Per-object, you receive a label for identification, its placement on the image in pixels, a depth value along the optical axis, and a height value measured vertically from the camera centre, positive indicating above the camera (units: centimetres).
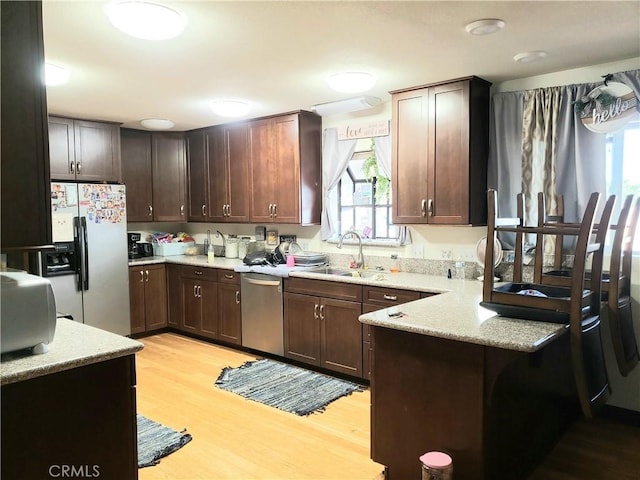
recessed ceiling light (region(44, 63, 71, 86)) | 313 +95
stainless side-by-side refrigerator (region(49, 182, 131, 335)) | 460 -36
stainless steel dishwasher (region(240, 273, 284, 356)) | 439 -92
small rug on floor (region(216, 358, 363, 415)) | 351 -136
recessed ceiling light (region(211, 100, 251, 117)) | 411 +93
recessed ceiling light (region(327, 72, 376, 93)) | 330 +92
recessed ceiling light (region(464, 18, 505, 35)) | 241 +95
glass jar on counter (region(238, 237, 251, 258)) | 546 -37
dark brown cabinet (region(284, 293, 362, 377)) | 385 -99
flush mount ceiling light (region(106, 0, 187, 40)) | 221 +94
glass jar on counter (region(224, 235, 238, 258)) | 548 -39
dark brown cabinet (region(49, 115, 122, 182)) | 468 +68
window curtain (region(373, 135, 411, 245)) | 421 +48
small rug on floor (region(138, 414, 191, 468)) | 273 -137
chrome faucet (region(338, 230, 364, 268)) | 444 -37
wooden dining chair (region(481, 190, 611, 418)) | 204 -44
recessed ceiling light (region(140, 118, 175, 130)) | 494 +97
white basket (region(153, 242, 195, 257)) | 577 -40
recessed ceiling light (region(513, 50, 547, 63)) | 292 +96
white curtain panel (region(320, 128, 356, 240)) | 457 +45
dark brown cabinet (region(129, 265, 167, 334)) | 524 -91
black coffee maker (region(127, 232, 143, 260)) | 563 -34
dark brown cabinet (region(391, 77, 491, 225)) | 351 +45
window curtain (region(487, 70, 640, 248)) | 320 +44
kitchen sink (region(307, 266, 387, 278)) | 420 -53
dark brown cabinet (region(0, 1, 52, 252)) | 148 +28
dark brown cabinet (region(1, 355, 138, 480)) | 165 -77
